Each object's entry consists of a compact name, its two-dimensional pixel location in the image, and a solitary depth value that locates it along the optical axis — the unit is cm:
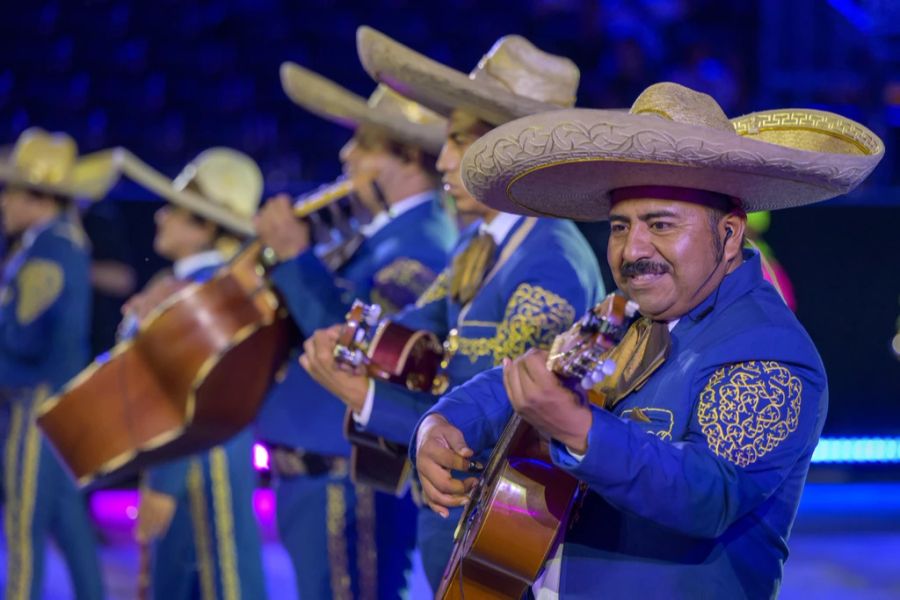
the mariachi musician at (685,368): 317
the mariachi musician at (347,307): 678
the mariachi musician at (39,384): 946
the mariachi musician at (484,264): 522
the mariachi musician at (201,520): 817
